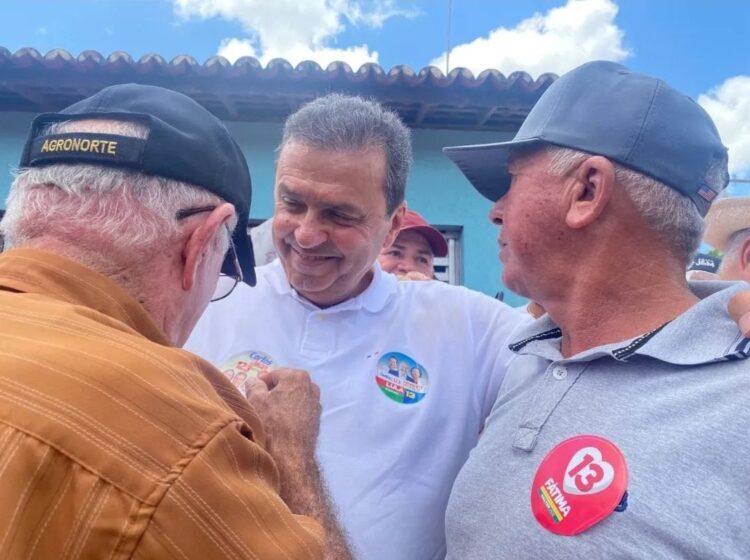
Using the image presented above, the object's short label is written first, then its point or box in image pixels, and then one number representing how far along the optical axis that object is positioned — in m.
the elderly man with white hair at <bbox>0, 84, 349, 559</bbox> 0.75
